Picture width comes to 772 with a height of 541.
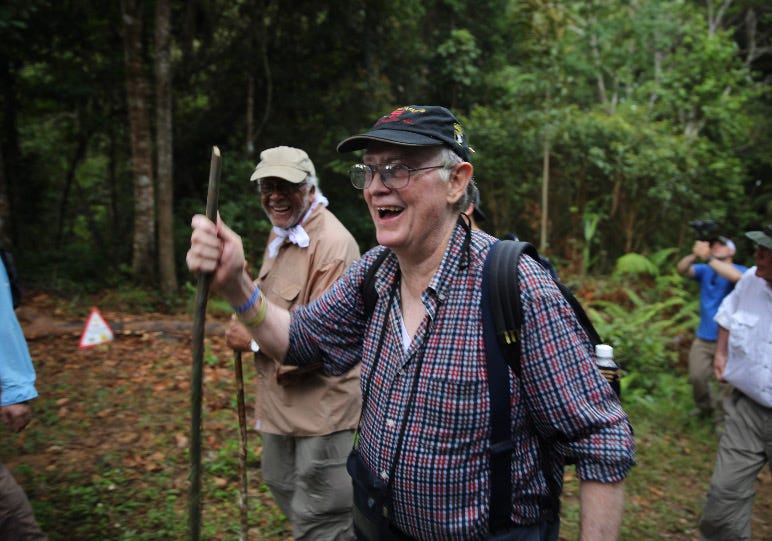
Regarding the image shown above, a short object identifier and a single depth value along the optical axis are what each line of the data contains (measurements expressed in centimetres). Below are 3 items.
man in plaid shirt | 177
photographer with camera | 627
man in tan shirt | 324
